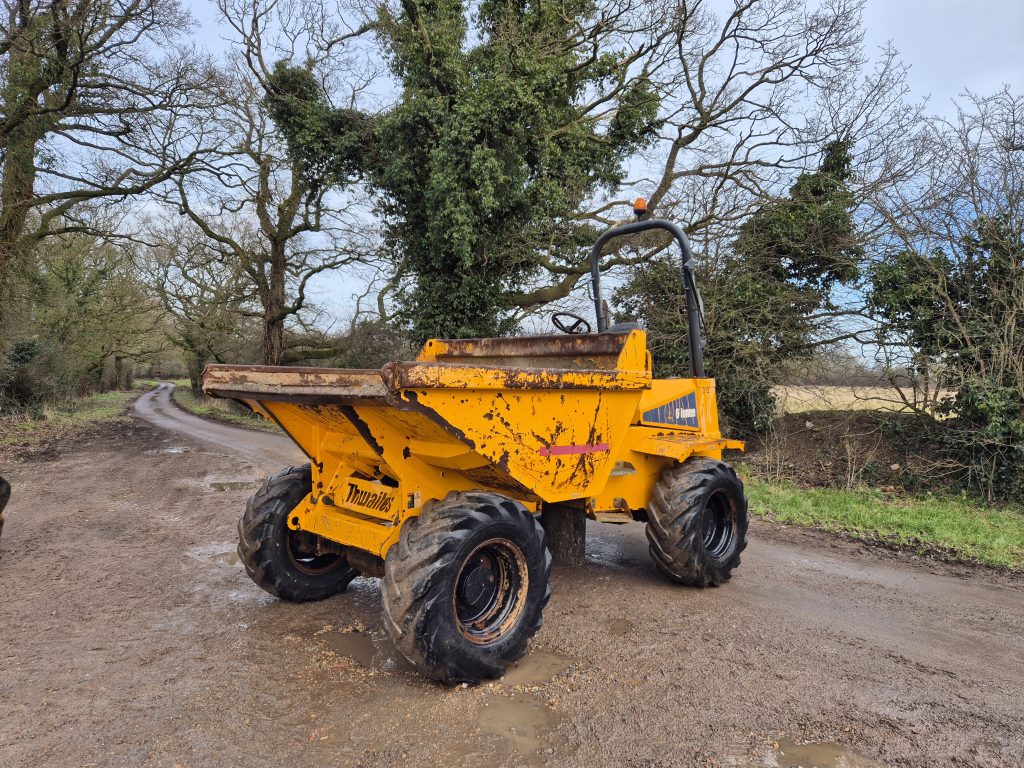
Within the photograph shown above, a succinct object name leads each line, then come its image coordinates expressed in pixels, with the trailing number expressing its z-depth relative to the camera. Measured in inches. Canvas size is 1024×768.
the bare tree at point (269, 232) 689.6
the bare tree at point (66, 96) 494.0
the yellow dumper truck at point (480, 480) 109.7
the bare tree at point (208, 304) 950.9
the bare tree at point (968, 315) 306.8
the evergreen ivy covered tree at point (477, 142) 499.8
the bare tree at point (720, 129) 492.7
